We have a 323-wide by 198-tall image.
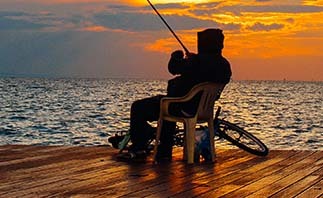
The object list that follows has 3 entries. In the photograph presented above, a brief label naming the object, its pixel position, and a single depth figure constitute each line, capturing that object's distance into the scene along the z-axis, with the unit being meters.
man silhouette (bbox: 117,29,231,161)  6.95
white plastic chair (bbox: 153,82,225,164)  6.90
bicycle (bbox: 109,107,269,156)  7.69
